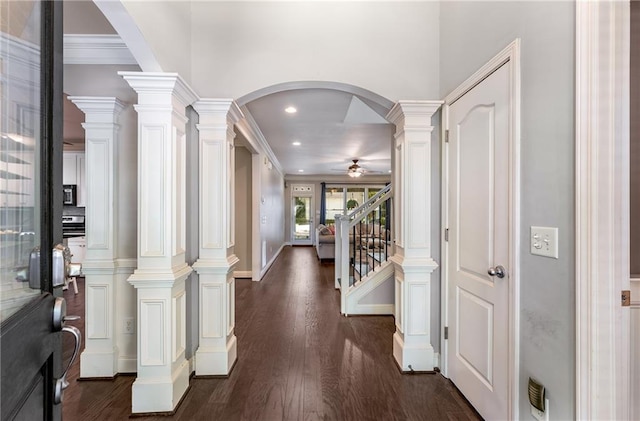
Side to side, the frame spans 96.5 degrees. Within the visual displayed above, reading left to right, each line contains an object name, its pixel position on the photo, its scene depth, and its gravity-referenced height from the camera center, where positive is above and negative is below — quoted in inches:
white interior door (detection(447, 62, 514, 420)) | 62.8 -8.3
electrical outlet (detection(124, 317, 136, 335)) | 88.7 -35.9
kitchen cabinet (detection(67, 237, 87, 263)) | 197.2 -26.1
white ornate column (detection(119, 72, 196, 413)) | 71.7 -11.1
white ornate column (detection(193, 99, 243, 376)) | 86.6 -9.1
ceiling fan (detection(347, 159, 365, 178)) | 295.1 +43.2
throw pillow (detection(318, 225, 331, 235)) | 306.2 -22.6
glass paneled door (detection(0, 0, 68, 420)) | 23.6 -0.1
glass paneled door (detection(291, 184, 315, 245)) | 431.2 -6.1
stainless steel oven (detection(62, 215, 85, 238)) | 220.2 -10.9
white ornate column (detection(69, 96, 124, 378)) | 85.4 -7.5
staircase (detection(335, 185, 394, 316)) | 138.3 -37.8
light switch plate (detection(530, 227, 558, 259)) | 50.1 -5.5
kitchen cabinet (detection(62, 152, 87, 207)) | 217.5 +29.7
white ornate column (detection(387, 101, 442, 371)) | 89.7 -9.6
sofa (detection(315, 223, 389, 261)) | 283.6 -35.8
